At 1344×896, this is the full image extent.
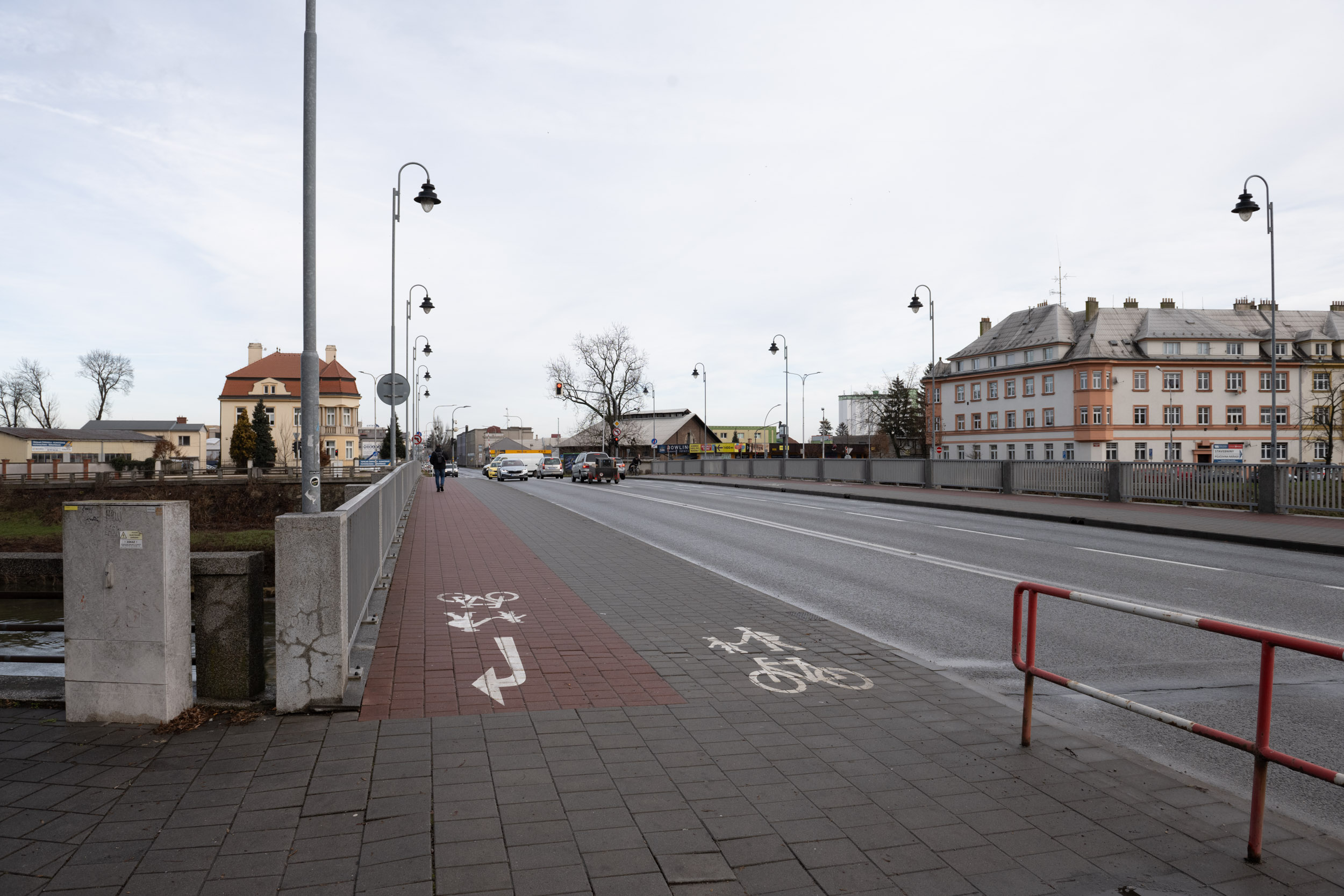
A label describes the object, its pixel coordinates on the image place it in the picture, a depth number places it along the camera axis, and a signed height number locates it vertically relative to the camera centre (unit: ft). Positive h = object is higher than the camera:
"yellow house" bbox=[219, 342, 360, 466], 332.39 +18.66
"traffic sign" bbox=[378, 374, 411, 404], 70.23 +4.77
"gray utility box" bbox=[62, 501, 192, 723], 15.92 -2.95
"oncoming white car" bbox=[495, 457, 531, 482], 180.86 -4.57
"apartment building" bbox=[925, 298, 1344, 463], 240.73 +18.25
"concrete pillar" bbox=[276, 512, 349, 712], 16.85 -3.16
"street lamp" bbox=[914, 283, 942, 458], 126.00 +16.85
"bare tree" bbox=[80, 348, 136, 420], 293.02 +25.78
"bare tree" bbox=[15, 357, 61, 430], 289.12 +18.31
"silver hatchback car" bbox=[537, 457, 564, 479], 202.90 -4.65
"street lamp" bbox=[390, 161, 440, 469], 71.87 +20.41
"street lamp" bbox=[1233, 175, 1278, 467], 77.00 +20.20
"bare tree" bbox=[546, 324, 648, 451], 272.72 +20.95
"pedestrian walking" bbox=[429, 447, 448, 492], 118.93 -2.28
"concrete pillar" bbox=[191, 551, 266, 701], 17.10 -3.49
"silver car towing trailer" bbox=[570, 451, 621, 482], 158.92 -3.98
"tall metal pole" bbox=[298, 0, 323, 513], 22.56 +2.06
